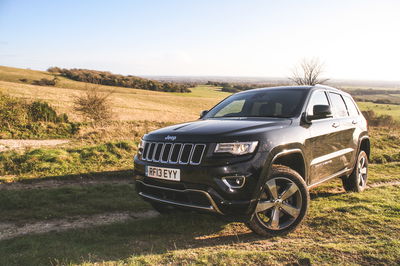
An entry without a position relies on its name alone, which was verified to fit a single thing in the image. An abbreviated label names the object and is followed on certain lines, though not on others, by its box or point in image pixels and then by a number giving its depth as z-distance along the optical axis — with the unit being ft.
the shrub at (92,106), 75.32
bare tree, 152.46
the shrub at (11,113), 42.65
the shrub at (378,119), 140.87
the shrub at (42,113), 47.36
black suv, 11.97
